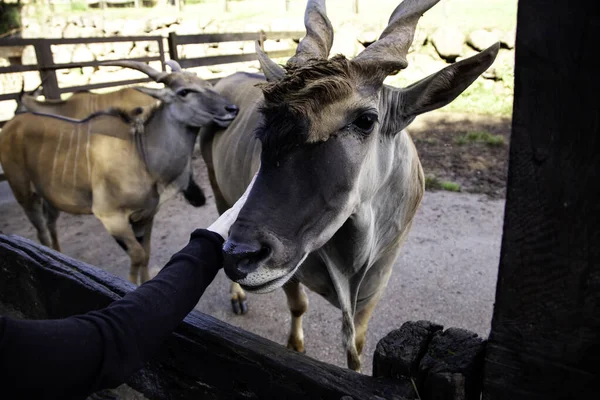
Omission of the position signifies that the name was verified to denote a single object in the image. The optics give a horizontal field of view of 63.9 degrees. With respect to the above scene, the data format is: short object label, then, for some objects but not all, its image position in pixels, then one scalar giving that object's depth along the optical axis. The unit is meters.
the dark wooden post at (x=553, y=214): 0.76
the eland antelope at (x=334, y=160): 1.46
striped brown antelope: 3.89
